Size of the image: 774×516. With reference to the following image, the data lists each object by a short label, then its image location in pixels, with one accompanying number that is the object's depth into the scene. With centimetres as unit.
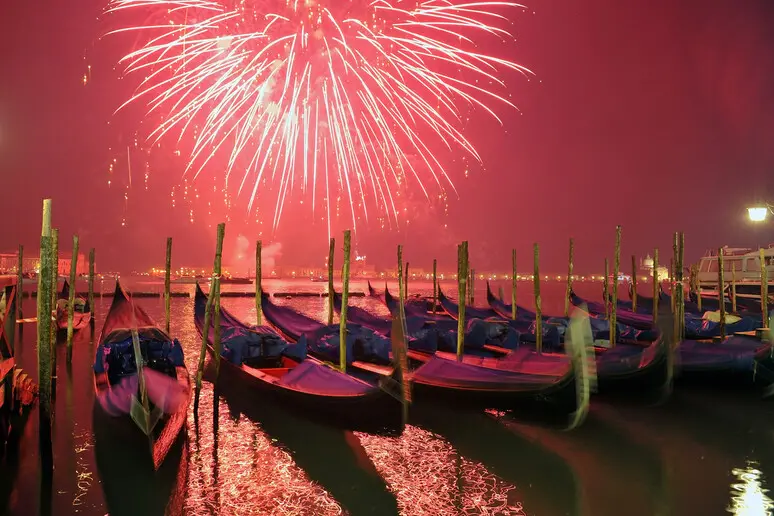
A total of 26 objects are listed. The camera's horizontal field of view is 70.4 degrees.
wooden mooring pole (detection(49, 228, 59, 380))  653
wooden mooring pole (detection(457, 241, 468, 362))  1162
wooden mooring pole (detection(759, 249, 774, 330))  1431
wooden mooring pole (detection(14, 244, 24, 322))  1918
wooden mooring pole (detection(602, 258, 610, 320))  1743
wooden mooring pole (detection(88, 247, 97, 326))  1902
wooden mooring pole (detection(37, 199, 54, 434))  623
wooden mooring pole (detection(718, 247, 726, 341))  1405
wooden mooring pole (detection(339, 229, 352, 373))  1056
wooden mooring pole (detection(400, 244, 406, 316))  2028
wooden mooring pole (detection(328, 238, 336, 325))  1755
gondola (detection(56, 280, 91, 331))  2087
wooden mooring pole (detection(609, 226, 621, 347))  1355
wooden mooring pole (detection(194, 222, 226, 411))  872
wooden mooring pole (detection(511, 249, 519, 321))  1889
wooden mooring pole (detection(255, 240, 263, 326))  1584
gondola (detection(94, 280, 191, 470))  641
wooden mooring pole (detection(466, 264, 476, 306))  2695
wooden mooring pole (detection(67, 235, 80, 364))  1331
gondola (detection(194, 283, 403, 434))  740
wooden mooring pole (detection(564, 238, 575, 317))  1749
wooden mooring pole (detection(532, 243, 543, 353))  1324
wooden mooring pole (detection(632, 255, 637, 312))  1841
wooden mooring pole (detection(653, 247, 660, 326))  1534
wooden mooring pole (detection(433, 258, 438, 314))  2297
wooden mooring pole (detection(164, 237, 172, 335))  1425
